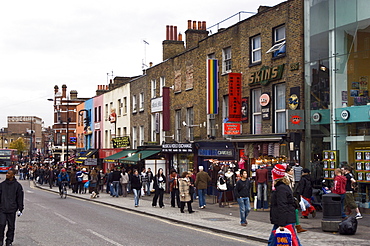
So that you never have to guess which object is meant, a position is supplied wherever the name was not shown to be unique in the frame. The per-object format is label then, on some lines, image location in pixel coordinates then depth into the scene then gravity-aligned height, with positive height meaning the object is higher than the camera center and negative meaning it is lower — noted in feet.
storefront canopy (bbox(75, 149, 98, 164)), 160.00 -4.01
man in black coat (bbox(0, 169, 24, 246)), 37.45 -4.46
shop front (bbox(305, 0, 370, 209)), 60.59 +6.87
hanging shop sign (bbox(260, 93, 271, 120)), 74.79 +5.51
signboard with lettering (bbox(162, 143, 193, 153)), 94.22 -1.08
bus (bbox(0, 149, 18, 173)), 257.96 -7.99
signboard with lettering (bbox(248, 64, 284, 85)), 72.13 +9.95
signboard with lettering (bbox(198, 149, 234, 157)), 83.59 -1.76
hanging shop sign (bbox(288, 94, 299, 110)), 68.54 +5.46
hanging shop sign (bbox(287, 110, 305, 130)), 66.85 +2.85
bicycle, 97.60 -9.10
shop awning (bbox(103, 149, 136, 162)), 121.80 -3.19
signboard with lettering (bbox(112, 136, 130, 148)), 138.62 +0.20
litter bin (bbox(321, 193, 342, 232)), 45.09 -6.37
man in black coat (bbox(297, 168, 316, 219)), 53.98 -5.19
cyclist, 96.95 -6.81
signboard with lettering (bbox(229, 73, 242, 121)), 80.18 +7.31
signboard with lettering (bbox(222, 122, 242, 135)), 80.64 +2.23
